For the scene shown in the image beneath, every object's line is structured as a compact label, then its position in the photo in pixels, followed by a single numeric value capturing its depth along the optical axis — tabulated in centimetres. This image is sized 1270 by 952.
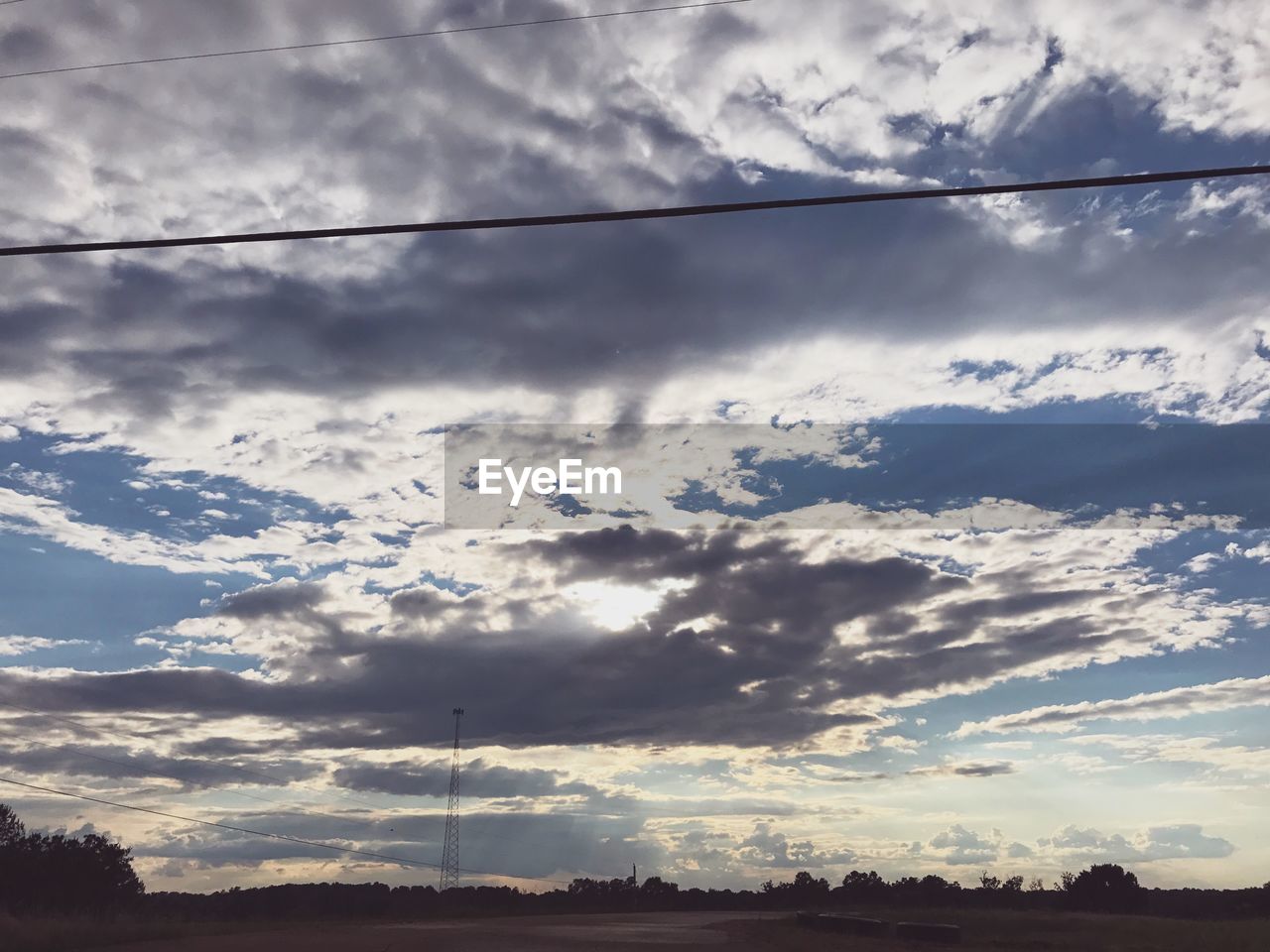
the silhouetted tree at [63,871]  8400
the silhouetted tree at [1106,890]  12673
